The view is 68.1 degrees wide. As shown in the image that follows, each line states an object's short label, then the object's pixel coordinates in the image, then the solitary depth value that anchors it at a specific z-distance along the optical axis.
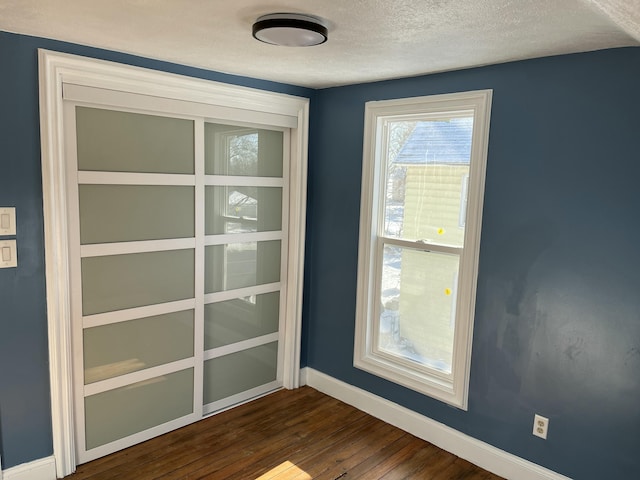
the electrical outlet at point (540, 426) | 2.54
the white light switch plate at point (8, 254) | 2.31
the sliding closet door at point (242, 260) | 3.19
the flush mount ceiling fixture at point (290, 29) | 1.84
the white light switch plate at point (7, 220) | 2.29
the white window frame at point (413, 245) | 2.71
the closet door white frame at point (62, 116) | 2.36
